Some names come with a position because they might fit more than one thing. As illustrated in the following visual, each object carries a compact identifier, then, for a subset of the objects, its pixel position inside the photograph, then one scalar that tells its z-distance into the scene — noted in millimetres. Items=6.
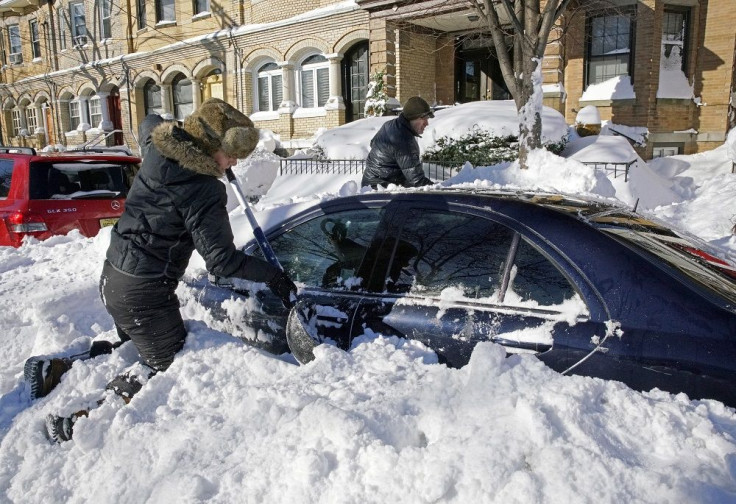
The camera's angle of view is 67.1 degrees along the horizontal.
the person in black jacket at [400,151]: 5430
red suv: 6336
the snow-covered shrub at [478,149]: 11383
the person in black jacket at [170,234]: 2730
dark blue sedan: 2117
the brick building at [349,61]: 14516
